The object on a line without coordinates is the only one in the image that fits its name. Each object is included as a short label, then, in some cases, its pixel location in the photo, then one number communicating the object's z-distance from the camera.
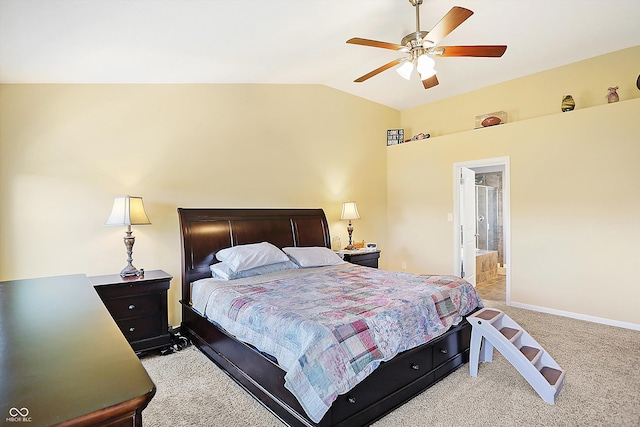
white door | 5.40
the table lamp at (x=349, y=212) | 5.10
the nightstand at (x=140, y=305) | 2.97
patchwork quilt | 1.85
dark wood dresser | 0.67
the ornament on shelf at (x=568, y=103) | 4.23
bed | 2.04
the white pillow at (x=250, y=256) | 3.45
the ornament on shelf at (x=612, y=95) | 3.96
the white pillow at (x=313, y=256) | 3.93
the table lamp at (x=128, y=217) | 3.15
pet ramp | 2.37
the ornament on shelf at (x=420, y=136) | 5.83
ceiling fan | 2.58
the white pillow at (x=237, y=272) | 3.38
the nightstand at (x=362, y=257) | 4.73
